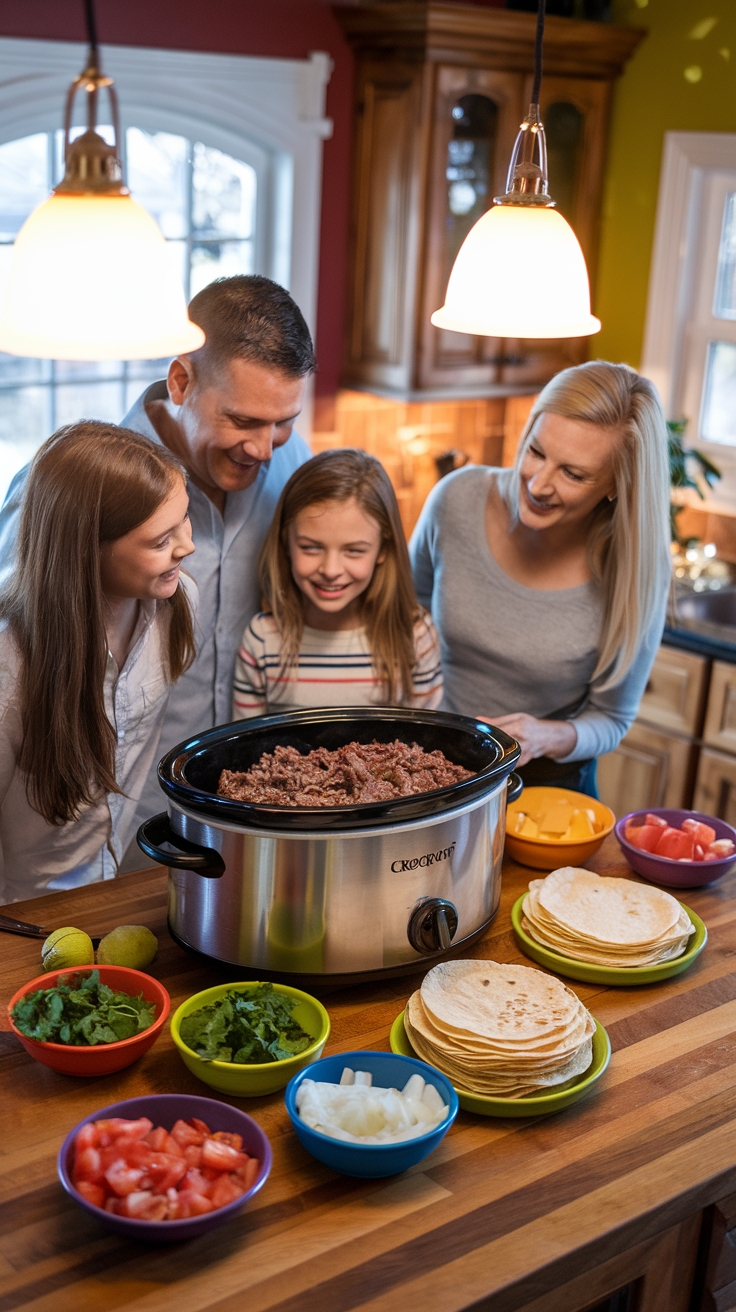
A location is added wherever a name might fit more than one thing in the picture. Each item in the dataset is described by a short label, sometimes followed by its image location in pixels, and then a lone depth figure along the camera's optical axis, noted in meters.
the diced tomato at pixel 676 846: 1.83
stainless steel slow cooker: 1.40
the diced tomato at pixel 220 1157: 1.15
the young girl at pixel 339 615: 2.01
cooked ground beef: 1.57
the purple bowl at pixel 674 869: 1.80
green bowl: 1.27
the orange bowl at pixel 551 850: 1.81
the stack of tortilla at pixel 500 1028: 1.31
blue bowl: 1.18
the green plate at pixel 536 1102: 1.30
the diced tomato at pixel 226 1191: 1.12
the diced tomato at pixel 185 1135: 1.17
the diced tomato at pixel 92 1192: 1.11
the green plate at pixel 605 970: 1.56
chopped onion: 1.21
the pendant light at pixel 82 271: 1.14
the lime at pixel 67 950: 1.46
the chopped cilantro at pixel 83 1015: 1.31
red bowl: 1.29
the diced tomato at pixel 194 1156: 1.15
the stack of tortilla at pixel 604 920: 1.58
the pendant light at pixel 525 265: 1.55
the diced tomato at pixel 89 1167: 1.13
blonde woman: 2.05
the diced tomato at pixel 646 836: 1.86
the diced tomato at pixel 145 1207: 1.10
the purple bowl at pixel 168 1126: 1.09
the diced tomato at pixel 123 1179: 1.11
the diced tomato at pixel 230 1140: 1.17
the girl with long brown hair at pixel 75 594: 1.63
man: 1.84
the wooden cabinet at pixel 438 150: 3.59
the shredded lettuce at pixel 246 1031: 1.30
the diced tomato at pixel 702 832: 1.85
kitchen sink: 3.73
